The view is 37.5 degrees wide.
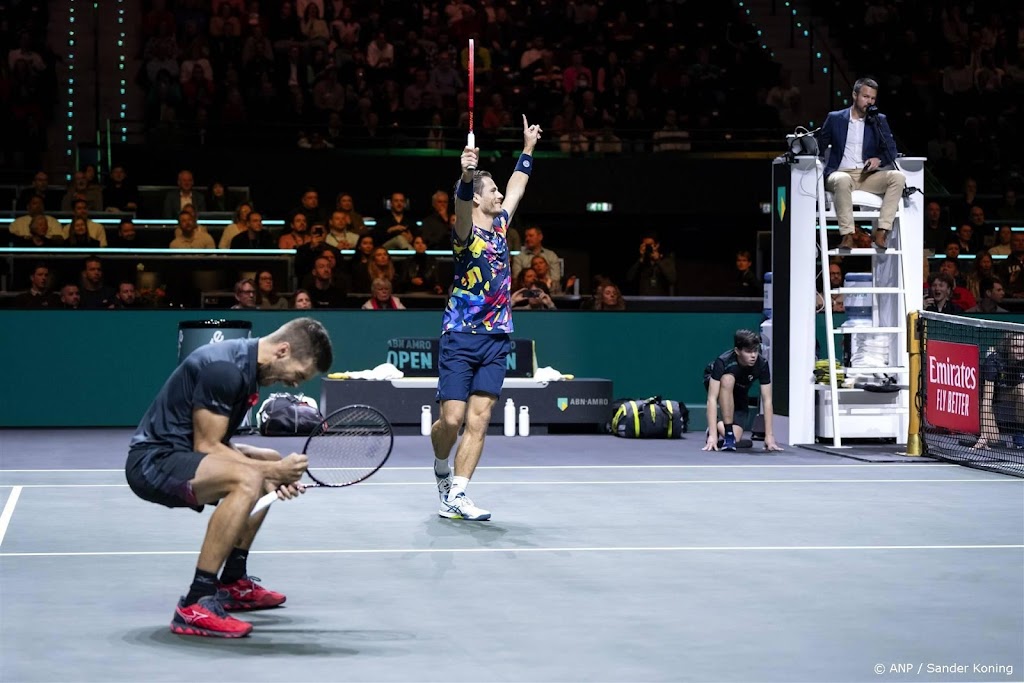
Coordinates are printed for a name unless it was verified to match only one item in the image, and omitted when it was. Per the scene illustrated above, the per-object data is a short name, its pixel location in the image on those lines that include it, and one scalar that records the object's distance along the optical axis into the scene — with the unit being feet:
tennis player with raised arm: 30.66
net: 41.39
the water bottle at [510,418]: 50.39
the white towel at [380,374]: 50.88
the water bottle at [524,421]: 50.47
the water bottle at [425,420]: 50.11
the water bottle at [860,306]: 46.29
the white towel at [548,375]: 51.47
